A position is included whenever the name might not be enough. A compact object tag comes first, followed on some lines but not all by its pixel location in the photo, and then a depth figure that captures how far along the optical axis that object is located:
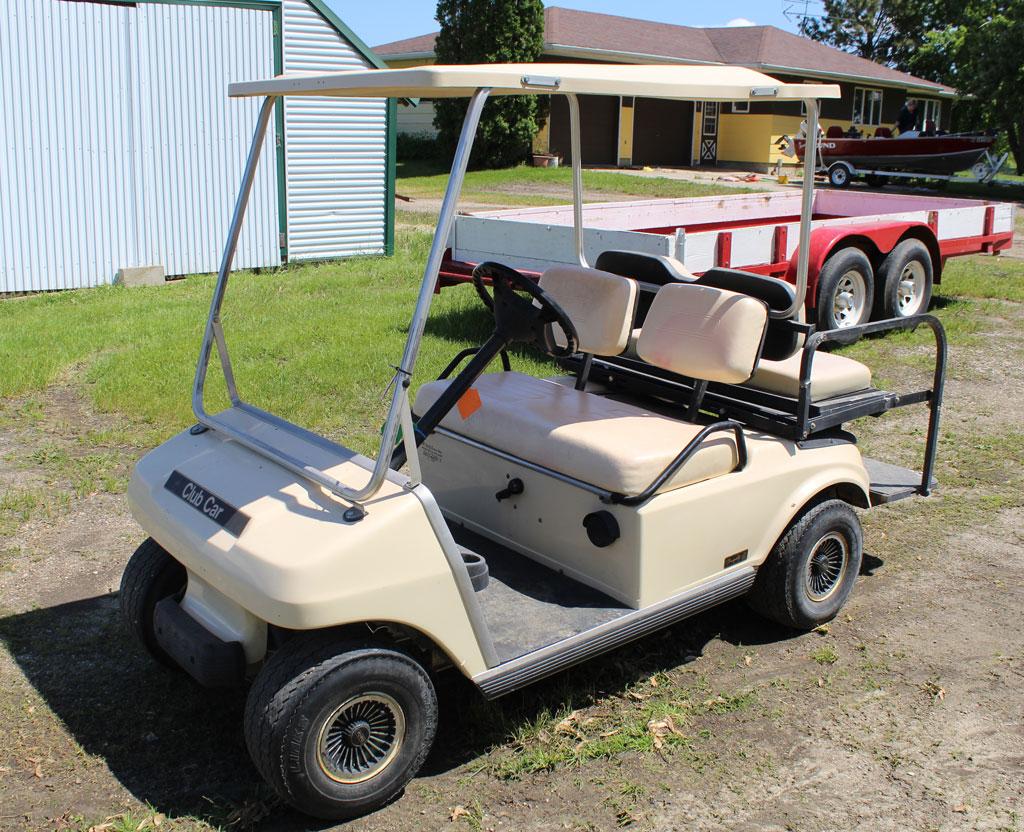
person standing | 25.52
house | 29.05
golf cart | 3.08
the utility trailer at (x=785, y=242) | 8.00
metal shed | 10.55
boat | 24.14
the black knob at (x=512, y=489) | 4.02
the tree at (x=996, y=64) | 25.91
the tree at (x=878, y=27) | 50.53
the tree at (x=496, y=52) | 25.42
